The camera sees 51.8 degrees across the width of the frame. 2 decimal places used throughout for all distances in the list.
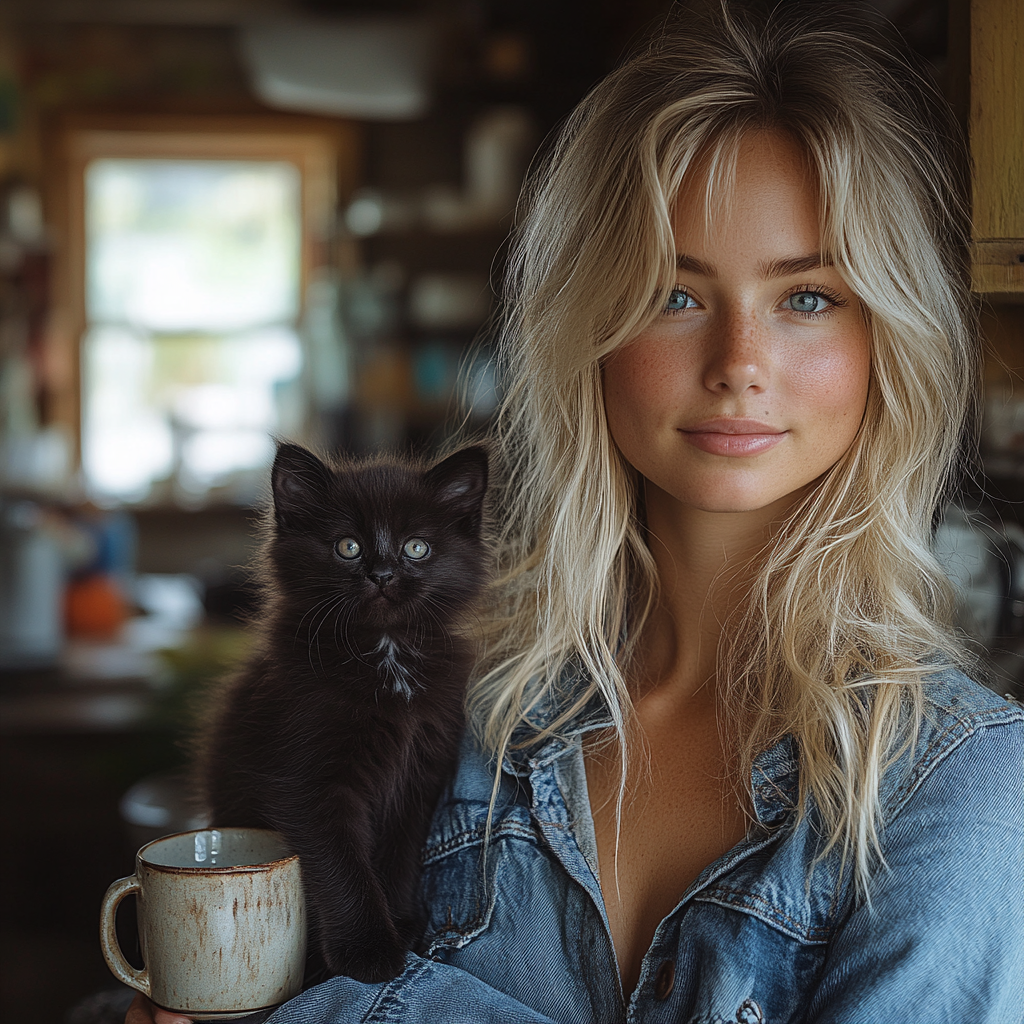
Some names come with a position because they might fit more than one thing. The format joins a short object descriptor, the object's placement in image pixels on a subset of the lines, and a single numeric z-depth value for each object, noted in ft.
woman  3.19
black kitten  3.30
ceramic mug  2.98
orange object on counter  12.10
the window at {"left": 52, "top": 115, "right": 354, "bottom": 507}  20.18
